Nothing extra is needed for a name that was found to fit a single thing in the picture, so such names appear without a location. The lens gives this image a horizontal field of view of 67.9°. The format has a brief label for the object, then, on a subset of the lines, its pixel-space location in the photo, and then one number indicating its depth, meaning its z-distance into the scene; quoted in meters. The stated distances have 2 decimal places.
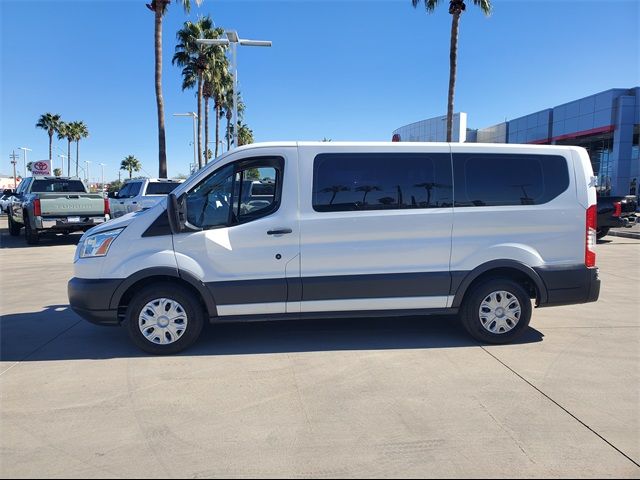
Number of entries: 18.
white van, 4.89
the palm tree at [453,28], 19.56
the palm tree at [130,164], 108.35
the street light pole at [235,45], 15.63
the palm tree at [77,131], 71.56
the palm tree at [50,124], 68.12
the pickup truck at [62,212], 12.97
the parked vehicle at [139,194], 14.06
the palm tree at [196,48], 30.09
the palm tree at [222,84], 35.12
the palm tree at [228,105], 44.22
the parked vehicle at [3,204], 32.09
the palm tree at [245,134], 65.76
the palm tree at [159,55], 21.27
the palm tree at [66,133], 69.62
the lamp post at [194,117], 31.63
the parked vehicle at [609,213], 13.37
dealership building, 27.16
